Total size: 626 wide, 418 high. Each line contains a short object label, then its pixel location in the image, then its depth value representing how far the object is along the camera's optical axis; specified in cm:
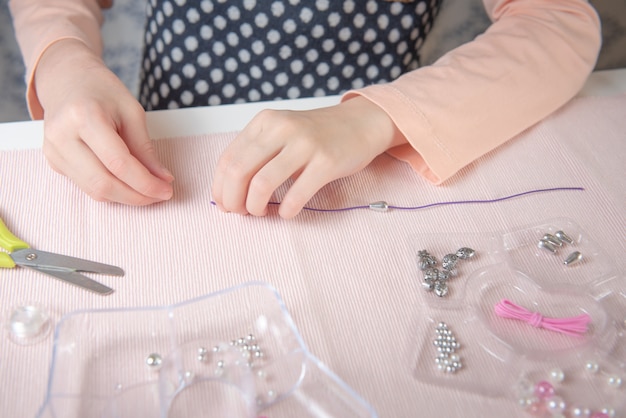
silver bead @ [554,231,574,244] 52
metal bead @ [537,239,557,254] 51
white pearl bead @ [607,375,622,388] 42
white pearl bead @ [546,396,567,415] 40
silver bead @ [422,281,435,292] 47
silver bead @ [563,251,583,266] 50
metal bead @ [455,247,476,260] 50
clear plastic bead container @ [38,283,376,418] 39
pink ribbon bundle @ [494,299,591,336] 45
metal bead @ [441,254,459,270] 49
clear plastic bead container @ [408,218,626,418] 41
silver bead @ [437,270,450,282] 48
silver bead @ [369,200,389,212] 53
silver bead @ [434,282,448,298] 47
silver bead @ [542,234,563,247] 51
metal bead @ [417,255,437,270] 48
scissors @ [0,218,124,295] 45
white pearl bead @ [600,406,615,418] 40
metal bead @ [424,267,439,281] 48
